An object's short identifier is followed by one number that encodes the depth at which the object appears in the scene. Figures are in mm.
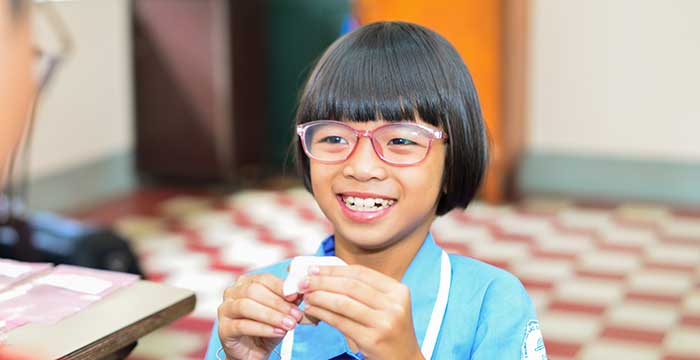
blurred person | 767
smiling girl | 1294
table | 1308
